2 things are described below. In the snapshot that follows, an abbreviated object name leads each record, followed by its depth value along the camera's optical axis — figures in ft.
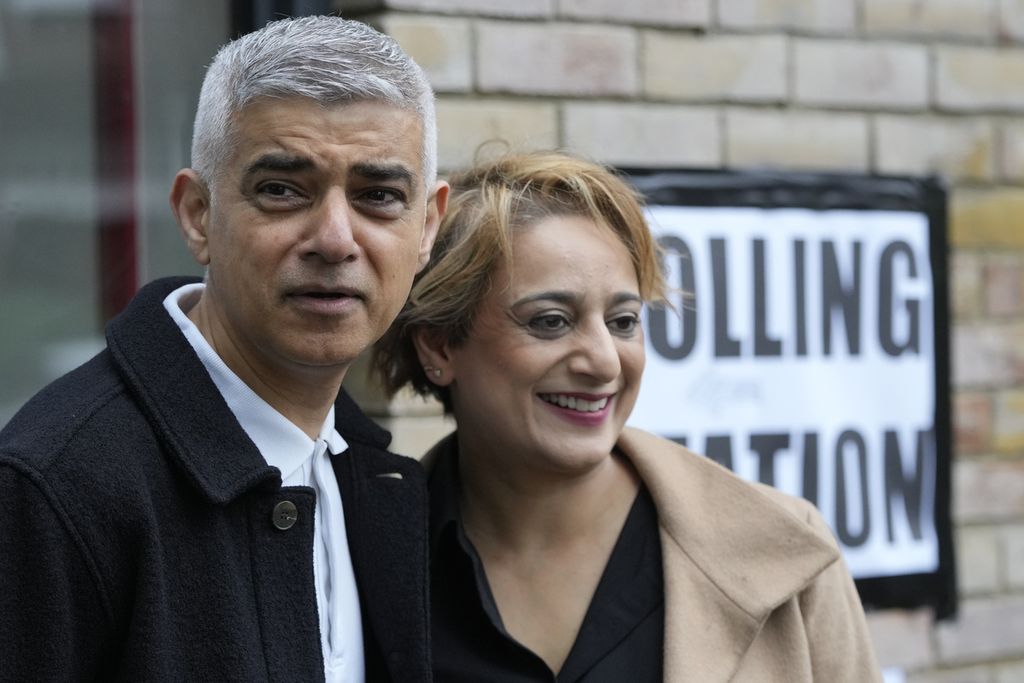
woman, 16.62
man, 12.16
